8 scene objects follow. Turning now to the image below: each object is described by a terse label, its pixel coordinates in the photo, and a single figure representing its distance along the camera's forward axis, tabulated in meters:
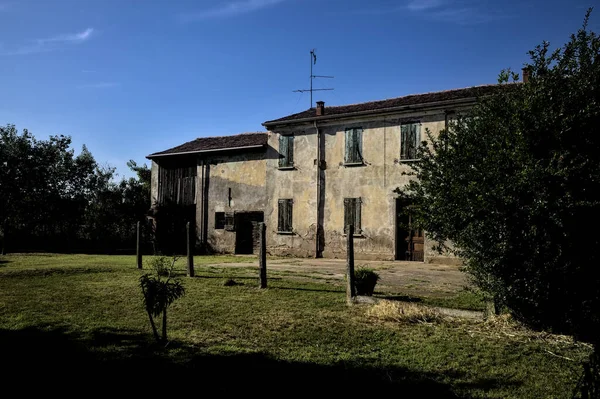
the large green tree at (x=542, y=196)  5.35
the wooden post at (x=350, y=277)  7.80
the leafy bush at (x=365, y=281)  8.41
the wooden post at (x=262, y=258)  9.53
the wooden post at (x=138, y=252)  13.33
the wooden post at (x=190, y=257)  11.36
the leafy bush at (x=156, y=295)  4.84
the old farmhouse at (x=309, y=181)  16.92
